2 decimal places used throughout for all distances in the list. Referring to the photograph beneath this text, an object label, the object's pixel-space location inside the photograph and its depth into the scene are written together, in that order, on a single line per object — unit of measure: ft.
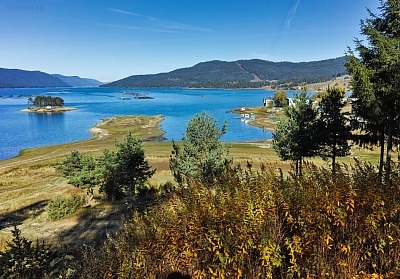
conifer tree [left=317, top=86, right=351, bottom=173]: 67.87
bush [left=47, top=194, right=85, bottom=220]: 61.85
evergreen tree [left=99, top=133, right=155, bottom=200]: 72.49
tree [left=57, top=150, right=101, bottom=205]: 73.10
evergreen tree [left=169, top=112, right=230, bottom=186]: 65.16
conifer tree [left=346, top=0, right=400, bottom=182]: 45.50
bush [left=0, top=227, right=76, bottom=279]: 19.25
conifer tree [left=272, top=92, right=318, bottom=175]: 73.31
